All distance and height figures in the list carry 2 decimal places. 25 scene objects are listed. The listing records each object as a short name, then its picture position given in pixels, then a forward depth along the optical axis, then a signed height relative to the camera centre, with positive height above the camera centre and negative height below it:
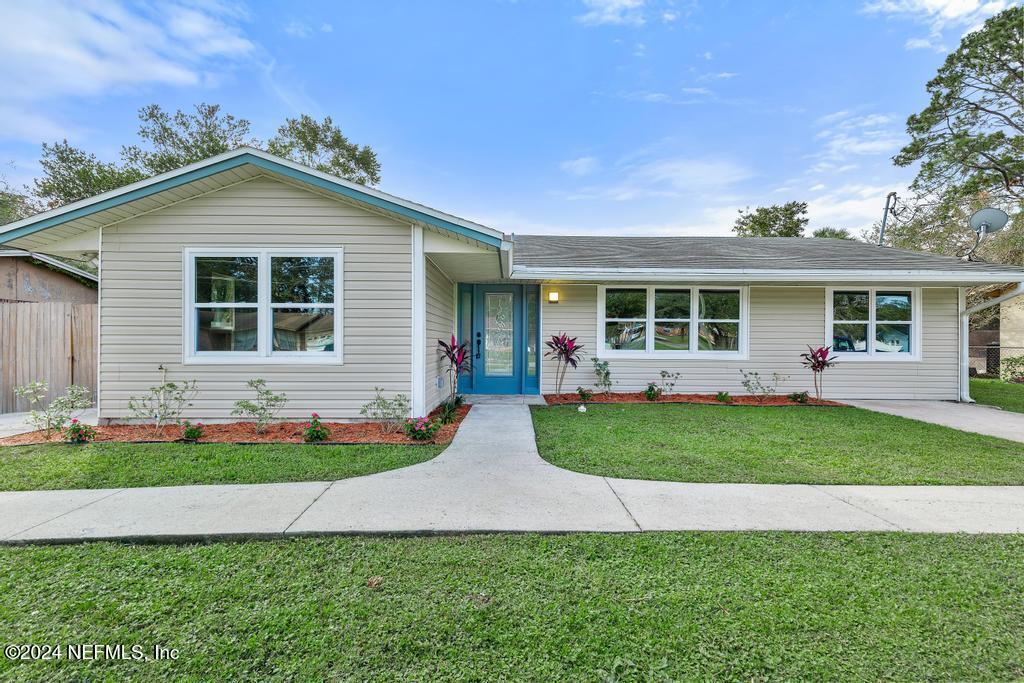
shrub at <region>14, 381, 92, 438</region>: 5.22 -0.84
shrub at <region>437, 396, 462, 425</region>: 6.16 -1.08
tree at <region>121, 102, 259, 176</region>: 20.25 +10.23
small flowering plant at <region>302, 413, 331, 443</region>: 5.01 -1.07
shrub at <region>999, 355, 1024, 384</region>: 12.65 -0.81
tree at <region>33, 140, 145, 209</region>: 18.33 +7.29
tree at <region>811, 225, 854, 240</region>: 26.48 +6.94
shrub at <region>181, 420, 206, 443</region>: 5.00 -1.06
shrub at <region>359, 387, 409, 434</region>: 5.64 -0.91
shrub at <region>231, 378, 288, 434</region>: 5.46 -0.83
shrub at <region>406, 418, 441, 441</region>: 5.12 -1.06
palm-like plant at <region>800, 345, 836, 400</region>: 8.09 -0.36
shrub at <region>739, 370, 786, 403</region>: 8.53 -0.85
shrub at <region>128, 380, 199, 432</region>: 5.63 -0.81
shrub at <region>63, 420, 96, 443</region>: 4.86 -1.05
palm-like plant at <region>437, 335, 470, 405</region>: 7.09 -0.30
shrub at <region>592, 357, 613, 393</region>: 8.48 -0.64
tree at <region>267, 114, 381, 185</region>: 22.17 +10.24
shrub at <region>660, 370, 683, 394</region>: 8.60 -0.80
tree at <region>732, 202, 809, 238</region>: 26.06 +7.62
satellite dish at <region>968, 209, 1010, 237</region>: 9.43 +2.73
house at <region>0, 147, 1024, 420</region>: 5.52 +0.89
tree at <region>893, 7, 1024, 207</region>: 14.98 +8.35
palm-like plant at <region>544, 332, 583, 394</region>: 8.20 -0.19
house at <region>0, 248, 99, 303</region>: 7.88 +1.26
